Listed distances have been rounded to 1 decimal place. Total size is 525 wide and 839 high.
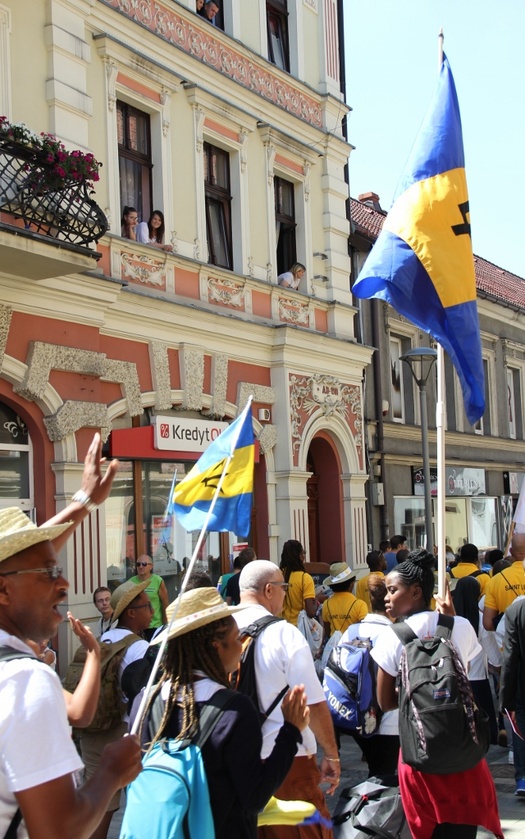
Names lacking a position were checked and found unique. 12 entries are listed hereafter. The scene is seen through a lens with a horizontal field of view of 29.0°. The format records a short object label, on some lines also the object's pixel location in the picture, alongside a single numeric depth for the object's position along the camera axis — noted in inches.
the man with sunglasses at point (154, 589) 401.4
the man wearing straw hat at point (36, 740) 90.7
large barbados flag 226.8
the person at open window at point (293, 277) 613.3
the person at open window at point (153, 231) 502.9
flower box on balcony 386.9
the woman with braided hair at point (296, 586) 386.9
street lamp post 561.9
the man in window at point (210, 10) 566.3
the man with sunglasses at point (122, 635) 220.7
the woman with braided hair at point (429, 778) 178.5
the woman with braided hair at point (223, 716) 128.2
